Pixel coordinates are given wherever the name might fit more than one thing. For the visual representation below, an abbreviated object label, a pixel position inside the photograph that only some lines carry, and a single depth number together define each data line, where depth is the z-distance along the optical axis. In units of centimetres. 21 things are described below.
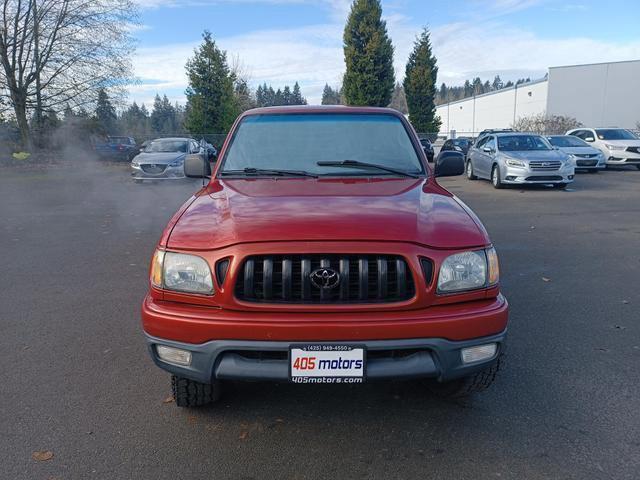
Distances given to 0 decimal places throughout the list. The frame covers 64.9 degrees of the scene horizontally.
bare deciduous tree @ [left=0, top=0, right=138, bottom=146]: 2633
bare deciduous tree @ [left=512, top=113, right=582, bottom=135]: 3388
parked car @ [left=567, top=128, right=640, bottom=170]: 1958
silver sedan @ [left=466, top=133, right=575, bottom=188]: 1390
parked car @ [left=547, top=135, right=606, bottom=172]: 1866
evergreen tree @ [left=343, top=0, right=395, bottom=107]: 3644
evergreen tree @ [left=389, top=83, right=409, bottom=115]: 7388
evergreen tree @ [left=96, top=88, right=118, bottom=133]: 2917
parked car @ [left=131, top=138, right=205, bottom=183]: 1642
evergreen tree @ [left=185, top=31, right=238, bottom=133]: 3278
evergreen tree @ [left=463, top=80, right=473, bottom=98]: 13308
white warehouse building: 4162
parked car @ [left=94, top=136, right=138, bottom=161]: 3089
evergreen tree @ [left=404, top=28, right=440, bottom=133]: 4275
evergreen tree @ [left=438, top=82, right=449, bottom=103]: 12912
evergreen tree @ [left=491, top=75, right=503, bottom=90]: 14594
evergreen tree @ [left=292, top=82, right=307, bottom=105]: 9344
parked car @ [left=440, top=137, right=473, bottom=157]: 2714
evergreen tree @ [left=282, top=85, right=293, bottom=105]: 9466
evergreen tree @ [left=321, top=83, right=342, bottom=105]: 9845
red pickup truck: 240
